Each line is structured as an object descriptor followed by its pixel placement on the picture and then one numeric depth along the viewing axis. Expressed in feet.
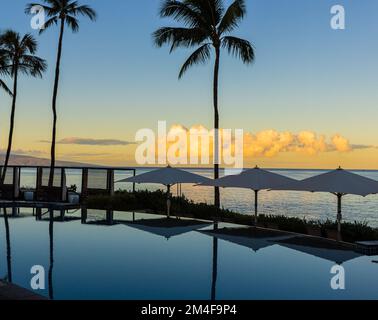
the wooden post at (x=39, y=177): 90.06
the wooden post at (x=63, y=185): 82.53
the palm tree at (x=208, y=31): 74.13
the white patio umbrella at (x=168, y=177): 63.05
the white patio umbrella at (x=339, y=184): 43.57
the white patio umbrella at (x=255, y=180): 53.36
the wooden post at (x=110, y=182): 84.74
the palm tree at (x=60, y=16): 95.96
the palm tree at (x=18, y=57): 108.78
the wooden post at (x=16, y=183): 88.07
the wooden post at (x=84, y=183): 84.58
